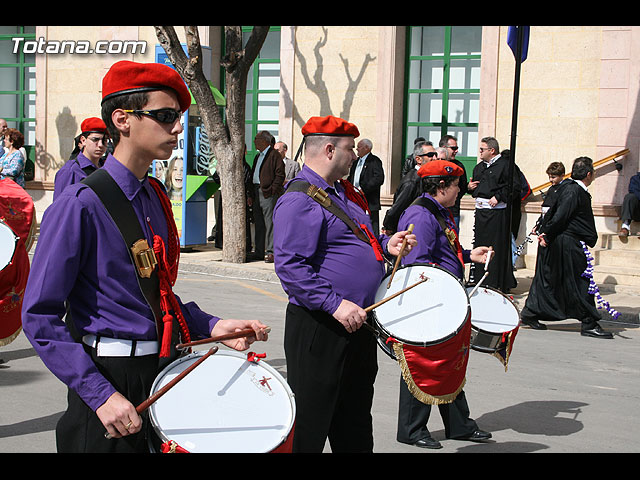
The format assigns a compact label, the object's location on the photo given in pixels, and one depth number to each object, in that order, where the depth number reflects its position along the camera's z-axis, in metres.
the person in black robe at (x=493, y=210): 11.82
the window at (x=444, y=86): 15.88
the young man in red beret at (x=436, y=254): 5.40
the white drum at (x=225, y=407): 2.54
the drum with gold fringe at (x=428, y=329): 4.29
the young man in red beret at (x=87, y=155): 6.30
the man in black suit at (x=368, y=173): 13.83
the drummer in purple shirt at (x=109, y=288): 2.56
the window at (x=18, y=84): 21.23
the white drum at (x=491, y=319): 5.42
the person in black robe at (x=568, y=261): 9.73
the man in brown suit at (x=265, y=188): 14.38
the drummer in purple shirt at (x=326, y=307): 4.04
